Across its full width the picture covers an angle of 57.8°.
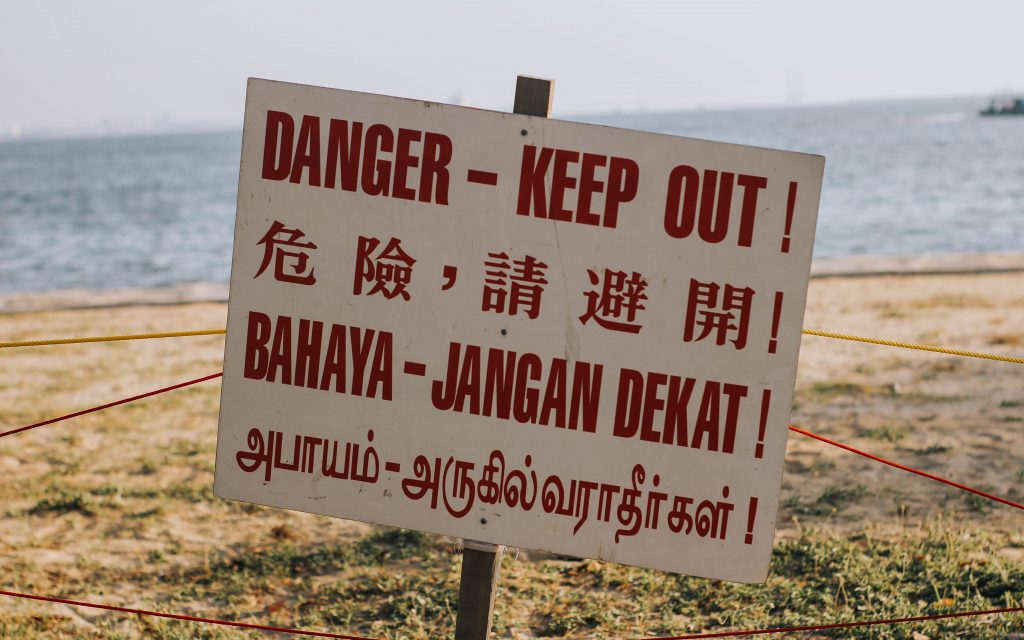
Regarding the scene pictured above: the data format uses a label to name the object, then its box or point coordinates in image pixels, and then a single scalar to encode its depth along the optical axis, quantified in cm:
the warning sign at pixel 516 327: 266
